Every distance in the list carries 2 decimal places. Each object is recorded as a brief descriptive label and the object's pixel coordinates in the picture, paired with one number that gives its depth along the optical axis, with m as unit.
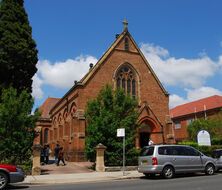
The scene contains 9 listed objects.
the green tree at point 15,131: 20.56
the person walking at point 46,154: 28.27
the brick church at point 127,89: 33.16
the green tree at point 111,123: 23.78
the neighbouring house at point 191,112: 53.16
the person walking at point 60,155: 25.89
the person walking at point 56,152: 27.94
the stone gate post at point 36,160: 20.55
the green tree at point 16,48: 26.34
